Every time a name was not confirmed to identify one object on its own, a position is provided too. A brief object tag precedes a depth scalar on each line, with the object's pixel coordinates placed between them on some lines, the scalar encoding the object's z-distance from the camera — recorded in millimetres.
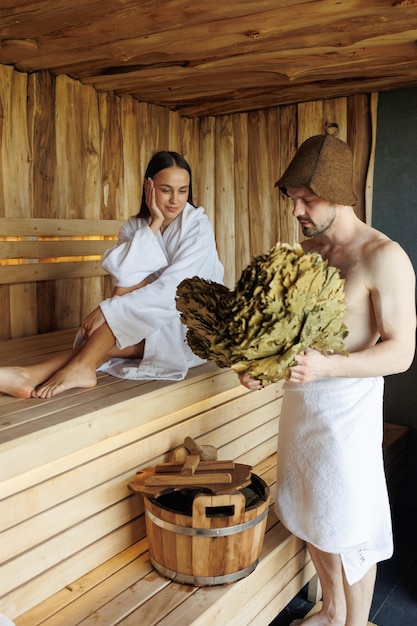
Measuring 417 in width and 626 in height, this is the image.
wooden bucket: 1891
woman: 2520
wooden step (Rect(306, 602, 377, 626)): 2555
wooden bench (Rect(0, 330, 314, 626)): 1841
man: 1815
